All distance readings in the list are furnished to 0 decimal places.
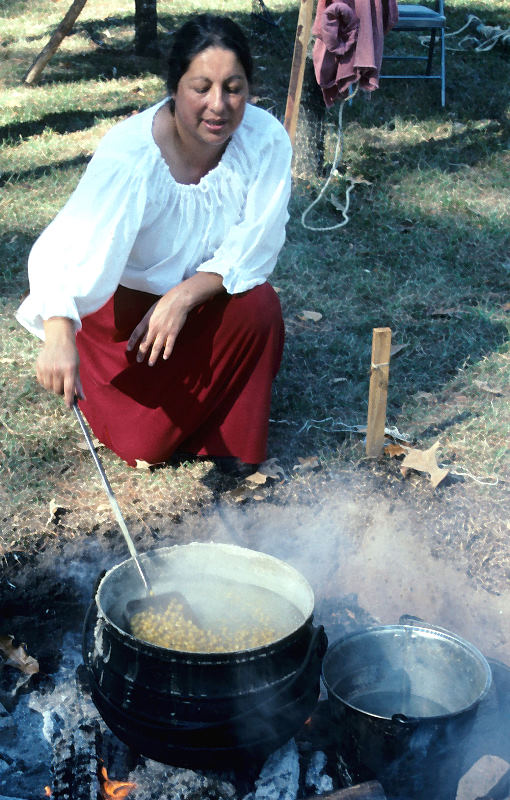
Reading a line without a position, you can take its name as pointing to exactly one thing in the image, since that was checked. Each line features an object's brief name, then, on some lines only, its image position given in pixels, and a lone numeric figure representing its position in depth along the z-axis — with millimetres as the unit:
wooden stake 3602
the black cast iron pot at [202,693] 2109
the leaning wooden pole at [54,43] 8375
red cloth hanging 5777
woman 3041
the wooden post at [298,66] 5820
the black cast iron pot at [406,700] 2311
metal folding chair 7742
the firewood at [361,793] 2217
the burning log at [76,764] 2311
